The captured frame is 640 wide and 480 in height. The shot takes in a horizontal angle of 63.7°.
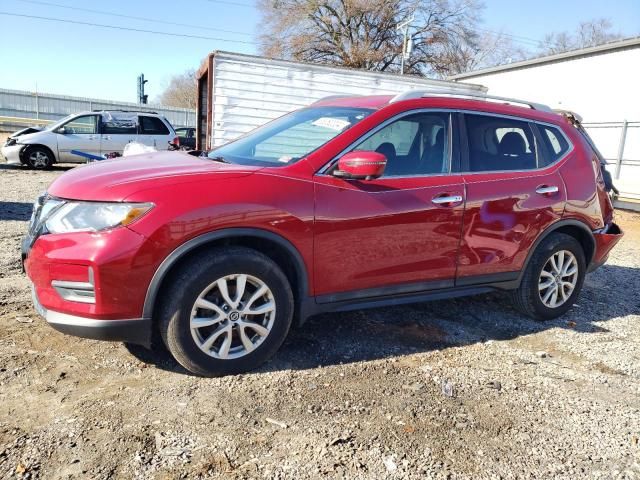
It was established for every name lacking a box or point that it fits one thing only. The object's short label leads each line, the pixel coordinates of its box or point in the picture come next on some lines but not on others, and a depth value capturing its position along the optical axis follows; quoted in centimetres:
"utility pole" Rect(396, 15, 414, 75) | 2422
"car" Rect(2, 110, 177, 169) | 1403
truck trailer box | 957
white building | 1282
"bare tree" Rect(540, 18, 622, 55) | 4354
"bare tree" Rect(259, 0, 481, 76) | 3091
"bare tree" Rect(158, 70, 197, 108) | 6475
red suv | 279
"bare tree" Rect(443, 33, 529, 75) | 3325
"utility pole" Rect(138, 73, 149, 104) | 3941
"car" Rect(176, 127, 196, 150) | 1635
